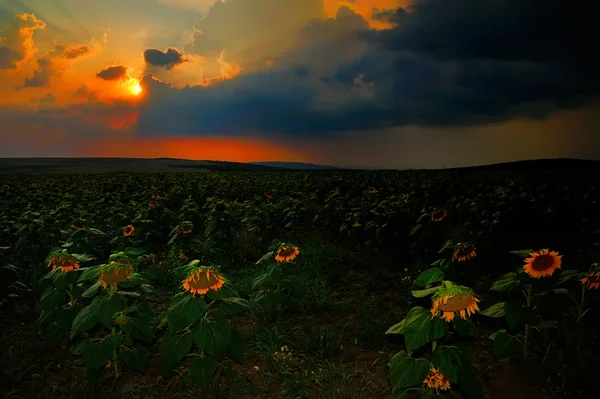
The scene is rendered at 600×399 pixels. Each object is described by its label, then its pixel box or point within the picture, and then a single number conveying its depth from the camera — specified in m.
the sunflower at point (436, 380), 2.56
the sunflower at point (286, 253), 4.84
